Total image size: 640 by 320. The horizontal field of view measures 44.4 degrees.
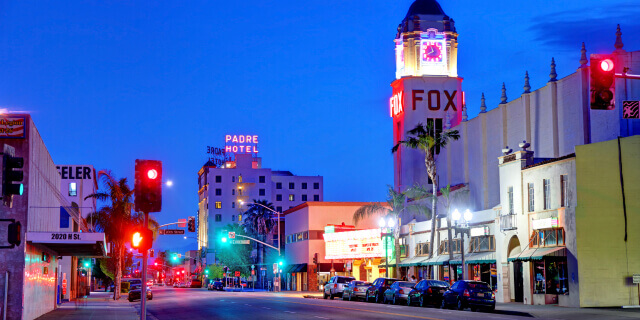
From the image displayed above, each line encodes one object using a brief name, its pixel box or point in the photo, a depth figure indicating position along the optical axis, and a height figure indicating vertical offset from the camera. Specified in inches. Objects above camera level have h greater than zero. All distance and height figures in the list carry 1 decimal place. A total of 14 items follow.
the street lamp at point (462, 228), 1754.4 +51.0
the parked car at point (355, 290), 2087.6 -107.6
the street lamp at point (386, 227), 2450.2 +75.6
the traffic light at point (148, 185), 768.9 +64.4
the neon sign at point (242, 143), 7337.6 +1008.6
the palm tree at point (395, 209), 2472.9 +132.6
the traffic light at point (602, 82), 647.8 +138.4
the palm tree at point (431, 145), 2193.4 +295.5
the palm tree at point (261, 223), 4778.5 +169.0
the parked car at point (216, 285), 4259.4 -191.1
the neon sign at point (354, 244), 2815.0 +21.9
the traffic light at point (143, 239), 832.9 +12.5
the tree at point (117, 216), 2483.8 +110.9
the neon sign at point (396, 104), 3464.6 +655.5
